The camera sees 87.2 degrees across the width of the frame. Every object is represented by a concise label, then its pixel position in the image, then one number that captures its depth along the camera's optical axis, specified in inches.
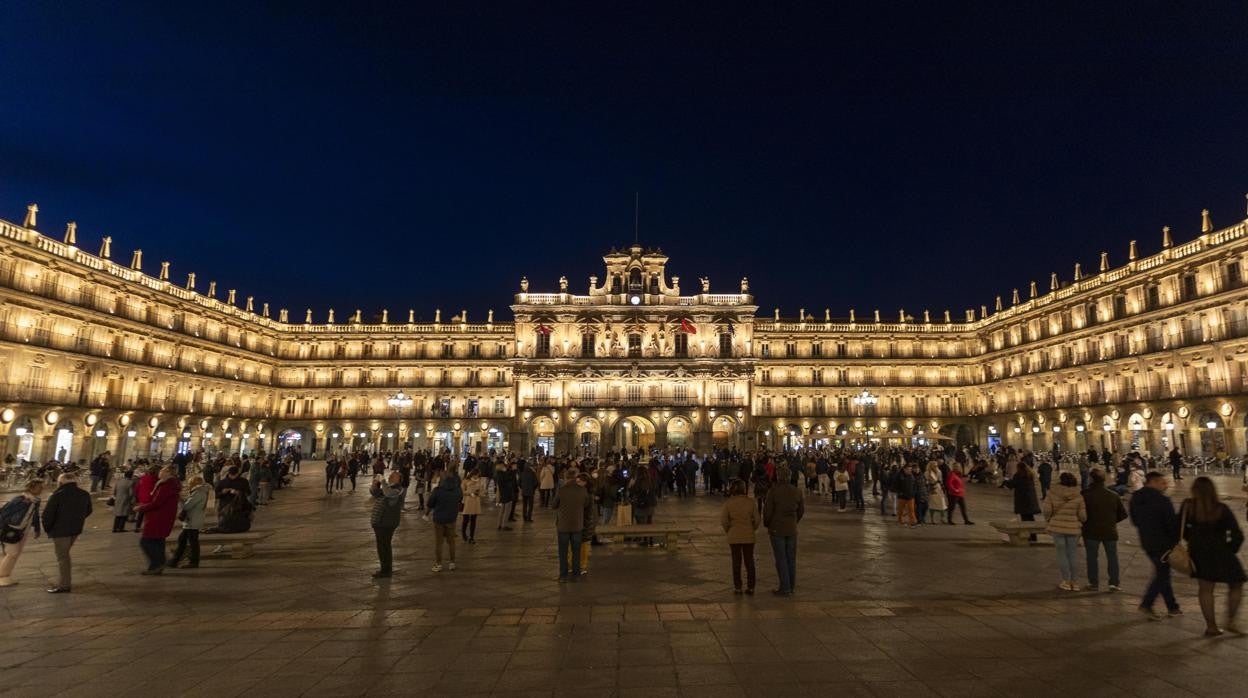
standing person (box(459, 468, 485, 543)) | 488.1
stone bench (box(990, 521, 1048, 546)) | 462.9
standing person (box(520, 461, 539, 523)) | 645.9
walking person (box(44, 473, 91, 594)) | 336.5
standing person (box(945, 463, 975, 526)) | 597.9
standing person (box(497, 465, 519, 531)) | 571.0
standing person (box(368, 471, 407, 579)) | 363.6
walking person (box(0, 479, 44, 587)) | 342.3
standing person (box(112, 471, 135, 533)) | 562.3
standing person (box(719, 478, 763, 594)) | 320.5
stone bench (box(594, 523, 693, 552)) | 439.8
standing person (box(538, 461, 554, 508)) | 709.3
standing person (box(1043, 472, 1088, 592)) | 333.4
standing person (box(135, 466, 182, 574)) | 376.2
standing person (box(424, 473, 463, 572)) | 392.2
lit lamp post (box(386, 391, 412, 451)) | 2293.3
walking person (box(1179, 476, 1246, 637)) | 252.2
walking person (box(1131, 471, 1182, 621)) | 279.6
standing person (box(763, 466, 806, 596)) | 324.8
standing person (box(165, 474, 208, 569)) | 400.8
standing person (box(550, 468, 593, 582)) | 360.2
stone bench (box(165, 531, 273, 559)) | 418.3
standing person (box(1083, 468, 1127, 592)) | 328.5
